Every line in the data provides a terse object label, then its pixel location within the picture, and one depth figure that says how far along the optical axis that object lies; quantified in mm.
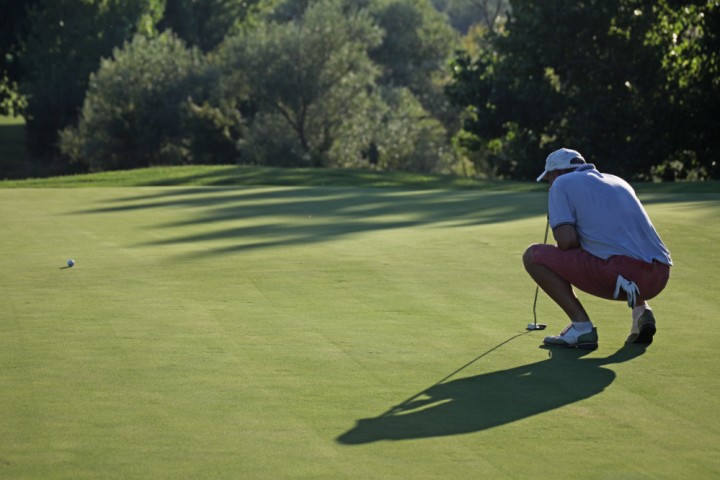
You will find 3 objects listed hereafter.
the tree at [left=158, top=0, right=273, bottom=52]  76375
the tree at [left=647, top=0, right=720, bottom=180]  39438
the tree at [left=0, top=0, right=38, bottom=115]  68188
